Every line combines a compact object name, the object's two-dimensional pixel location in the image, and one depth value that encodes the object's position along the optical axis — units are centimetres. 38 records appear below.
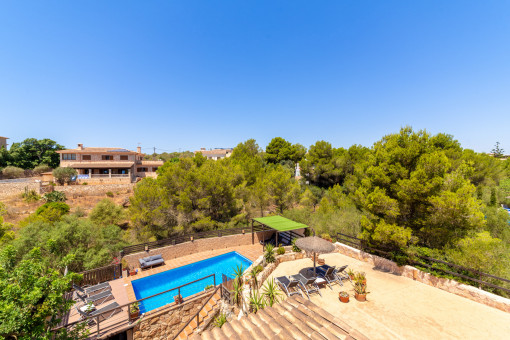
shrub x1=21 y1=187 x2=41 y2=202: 2740
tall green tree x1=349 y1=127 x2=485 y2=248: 912
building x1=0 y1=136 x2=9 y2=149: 4548
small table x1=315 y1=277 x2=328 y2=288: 852
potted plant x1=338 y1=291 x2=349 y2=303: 768
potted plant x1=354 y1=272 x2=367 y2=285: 804
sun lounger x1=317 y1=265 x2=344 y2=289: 891
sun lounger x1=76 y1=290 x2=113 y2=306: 904
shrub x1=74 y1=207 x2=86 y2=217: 2439
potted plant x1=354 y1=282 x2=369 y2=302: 773
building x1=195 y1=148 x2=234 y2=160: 6554
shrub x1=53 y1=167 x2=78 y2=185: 3150
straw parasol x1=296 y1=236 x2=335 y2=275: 836
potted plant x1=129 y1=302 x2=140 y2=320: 823
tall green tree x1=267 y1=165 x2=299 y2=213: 2216
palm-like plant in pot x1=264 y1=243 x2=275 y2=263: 1116
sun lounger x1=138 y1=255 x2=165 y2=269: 1321
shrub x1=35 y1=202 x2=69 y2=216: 2172
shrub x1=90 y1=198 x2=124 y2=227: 2223
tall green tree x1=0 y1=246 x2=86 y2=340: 418
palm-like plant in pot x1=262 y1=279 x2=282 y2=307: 783
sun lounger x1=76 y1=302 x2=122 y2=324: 807
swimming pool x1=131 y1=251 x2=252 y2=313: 1120
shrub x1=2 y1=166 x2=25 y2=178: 3559
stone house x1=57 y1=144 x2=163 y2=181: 3534
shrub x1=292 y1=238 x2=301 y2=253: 1278
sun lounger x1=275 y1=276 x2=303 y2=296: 810
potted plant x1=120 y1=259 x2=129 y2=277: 1253
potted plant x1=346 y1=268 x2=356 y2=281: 912
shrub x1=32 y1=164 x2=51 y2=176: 3956
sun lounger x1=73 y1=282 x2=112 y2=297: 963
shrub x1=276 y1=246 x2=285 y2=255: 1220
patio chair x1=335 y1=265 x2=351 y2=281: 932
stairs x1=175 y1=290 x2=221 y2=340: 906
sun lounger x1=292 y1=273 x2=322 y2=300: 812
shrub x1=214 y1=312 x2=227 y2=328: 796
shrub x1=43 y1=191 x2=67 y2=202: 2747
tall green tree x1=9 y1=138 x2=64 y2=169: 4056
